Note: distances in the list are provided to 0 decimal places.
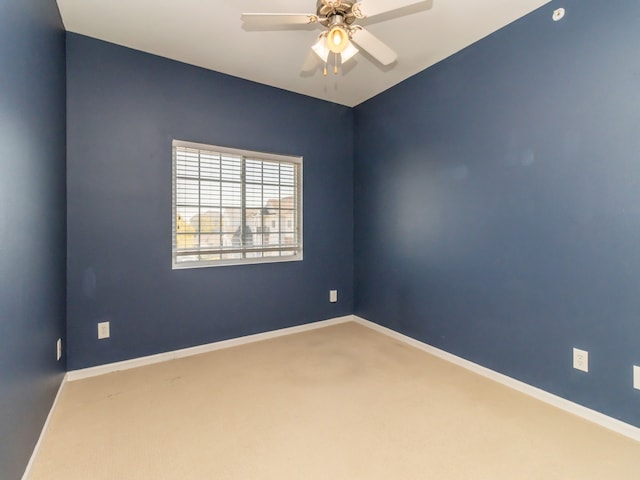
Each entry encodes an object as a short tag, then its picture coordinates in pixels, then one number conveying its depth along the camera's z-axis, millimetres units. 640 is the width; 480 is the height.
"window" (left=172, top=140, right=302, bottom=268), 2910
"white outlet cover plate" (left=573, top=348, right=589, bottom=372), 1953
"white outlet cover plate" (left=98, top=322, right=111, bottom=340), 2535
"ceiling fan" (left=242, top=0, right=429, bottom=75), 1604
